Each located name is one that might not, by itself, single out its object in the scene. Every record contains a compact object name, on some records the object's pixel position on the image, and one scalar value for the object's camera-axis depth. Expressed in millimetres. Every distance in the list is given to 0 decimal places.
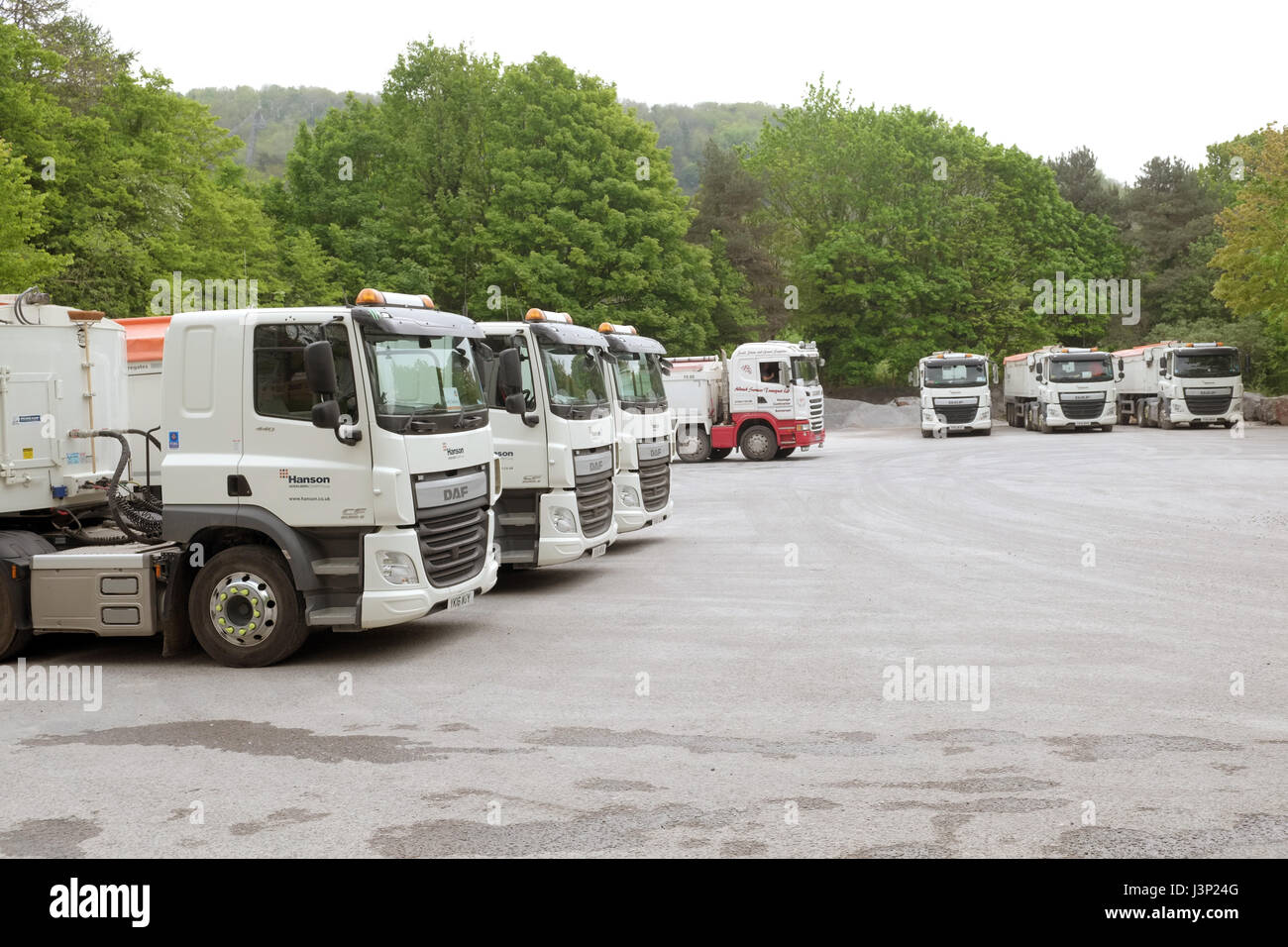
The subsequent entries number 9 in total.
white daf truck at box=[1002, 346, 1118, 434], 42312
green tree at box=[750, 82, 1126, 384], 60312
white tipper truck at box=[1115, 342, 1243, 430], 41094
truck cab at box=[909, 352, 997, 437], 43094
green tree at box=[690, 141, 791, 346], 70938
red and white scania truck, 32625
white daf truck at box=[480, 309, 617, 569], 12812
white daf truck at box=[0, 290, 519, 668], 9164
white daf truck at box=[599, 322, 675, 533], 15523
